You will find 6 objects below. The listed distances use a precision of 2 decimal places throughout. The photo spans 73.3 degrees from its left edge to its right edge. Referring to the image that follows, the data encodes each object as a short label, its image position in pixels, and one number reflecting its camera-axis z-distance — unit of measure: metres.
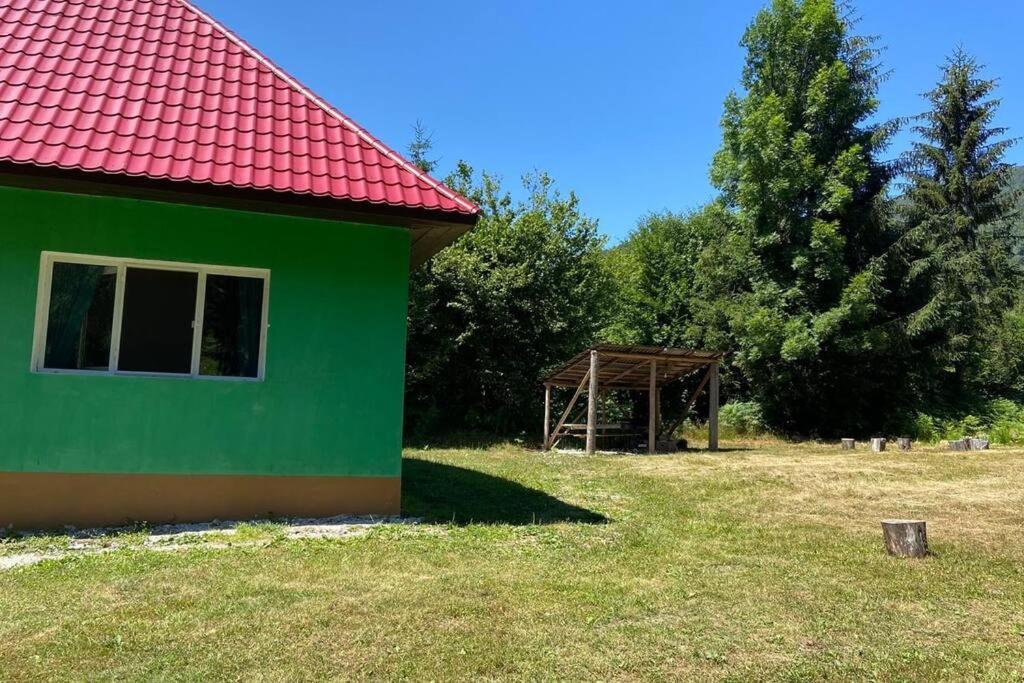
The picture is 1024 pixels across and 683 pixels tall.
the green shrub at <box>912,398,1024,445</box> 19.91
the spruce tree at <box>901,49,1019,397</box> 22.23
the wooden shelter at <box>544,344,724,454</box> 16.73
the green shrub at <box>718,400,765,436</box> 23.66
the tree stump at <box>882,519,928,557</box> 5.80
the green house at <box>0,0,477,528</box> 6.27
